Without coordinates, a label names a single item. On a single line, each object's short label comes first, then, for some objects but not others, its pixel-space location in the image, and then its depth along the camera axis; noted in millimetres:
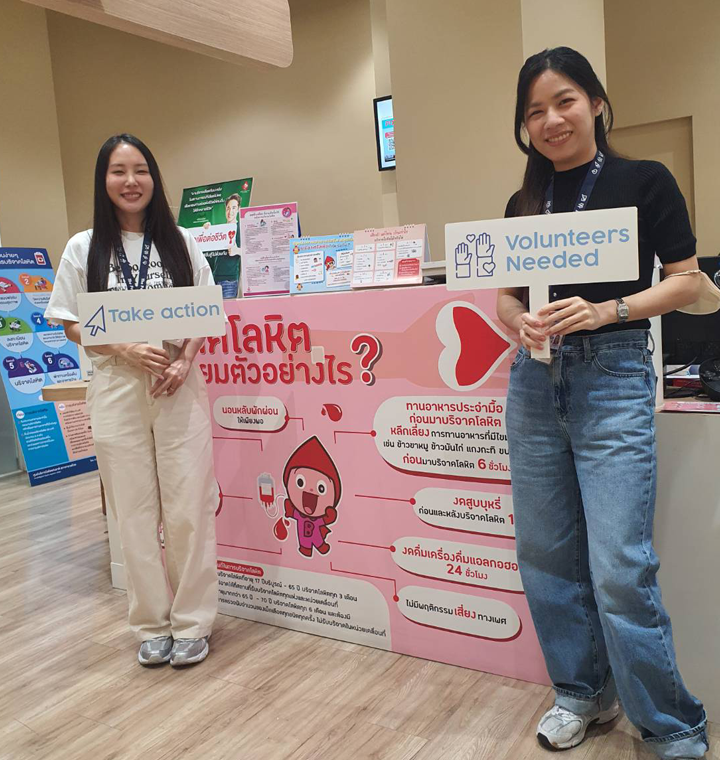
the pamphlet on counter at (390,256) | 2193
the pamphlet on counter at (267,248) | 2508
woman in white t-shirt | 2160
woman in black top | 1428
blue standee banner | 5145
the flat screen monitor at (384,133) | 5355
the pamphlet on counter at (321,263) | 2324
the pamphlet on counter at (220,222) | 2713
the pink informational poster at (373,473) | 2023
